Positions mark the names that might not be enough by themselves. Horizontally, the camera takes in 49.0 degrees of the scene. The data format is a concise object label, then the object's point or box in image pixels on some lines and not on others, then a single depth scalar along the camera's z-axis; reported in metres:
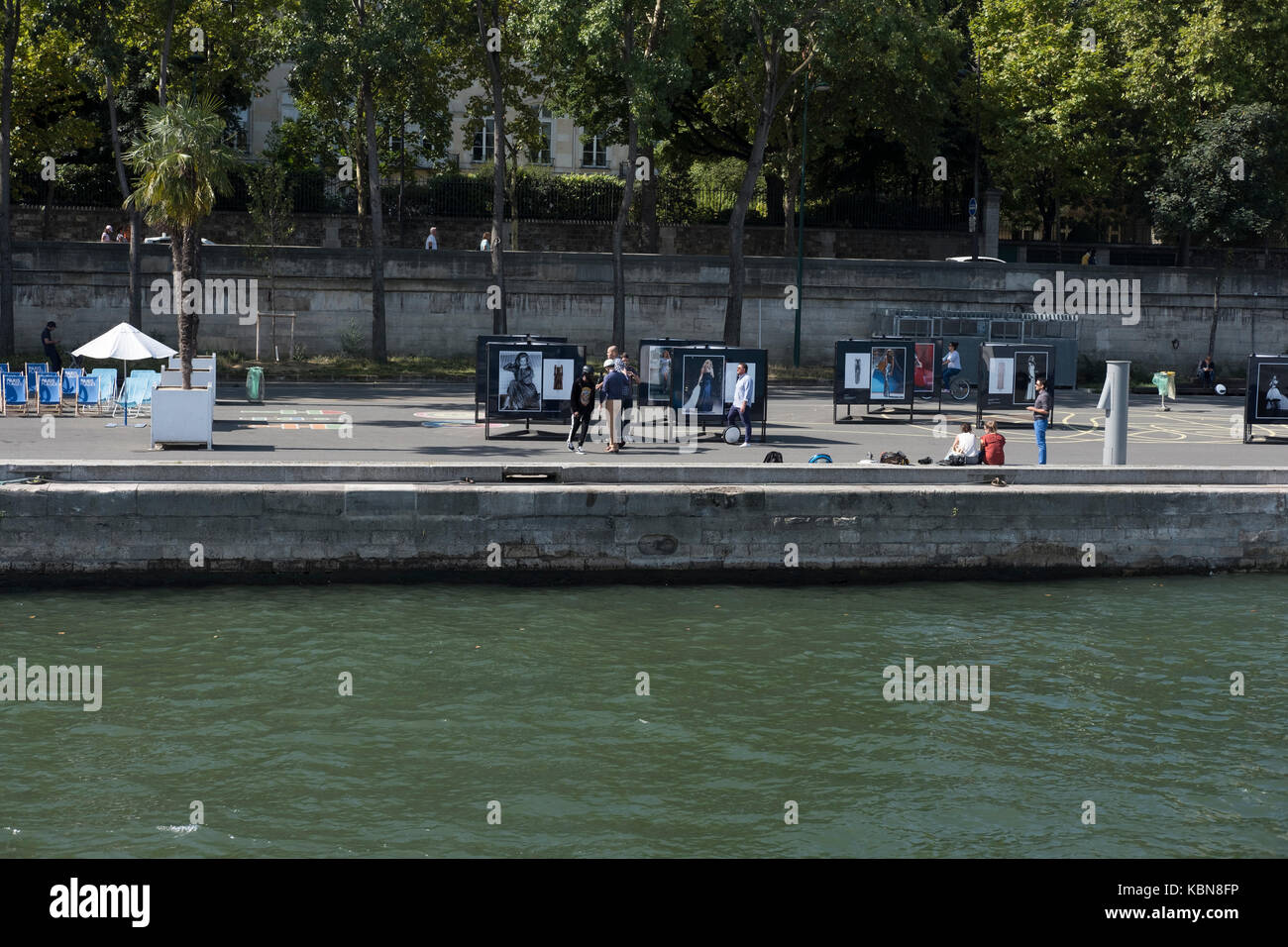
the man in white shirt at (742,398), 24.92
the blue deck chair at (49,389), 27.38
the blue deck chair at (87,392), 27.95
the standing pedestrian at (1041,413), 22.97
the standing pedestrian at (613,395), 22.98
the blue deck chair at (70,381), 28.25
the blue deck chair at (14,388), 27.67
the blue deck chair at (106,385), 28.17
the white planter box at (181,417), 22.58
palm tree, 24.64
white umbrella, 26.98
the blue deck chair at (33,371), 29.16
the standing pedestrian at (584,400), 23.25
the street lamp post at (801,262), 40.72
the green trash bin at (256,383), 30.69
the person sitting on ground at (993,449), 20.89
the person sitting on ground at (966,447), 21.31
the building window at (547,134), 58.44
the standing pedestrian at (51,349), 33.47
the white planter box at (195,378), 27.50
